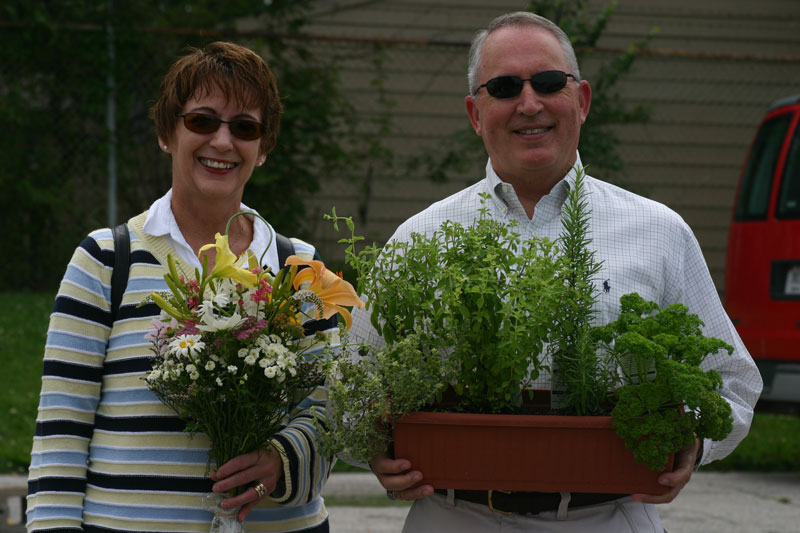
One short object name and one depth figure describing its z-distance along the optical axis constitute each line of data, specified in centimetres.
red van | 679
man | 251
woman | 248
